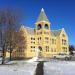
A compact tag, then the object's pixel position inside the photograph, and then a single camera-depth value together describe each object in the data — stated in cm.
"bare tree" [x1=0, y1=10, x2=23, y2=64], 1130
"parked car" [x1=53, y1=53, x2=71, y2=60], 1867
